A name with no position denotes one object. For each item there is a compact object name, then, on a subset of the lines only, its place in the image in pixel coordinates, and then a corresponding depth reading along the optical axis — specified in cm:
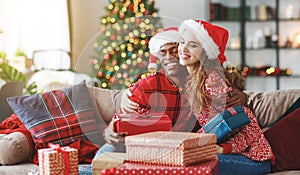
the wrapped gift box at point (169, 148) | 180
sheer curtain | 708
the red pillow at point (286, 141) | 259
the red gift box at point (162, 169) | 177
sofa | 289
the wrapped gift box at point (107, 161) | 192
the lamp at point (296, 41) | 667
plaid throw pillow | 304
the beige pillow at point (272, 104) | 291
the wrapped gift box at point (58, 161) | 196
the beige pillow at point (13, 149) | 290
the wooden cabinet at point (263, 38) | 675
